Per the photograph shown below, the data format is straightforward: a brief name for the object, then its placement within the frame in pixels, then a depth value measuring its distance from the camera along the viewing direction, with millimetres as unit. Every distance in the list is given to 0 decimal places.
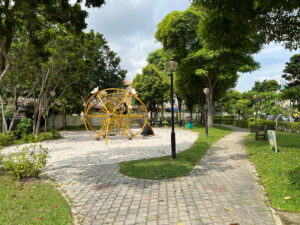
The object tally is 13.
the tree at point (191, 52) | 19641
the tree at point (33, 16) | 5469
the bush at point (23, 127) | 14914
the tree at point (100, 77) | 24938
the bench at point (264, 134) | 12311
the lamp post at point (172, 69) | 7882
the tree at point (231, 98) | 41319
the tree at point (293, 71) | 38000
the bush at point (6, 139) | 12041
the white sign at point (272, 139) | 8619
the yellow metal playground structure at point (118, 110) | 14141
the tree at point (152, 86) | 29750
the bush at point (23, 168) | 5547
